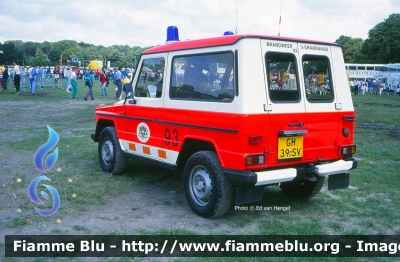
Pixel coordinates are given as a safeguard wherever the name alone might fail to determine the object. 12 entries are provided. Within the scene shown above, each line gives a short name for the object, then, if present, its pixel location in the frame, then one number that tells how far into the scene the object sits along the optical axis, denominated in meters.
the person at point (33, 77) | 24.84
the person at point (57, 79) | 34.38
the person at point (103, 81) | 27.81
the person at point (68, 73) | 28.31
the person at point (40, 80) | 30.37
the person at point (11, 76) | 30.84
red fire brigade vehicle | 4.82
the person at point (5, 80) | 26.34
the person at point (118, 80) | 23.90
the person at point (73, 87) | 23.77
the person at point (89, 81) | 23.10
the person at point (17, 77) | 25.88
